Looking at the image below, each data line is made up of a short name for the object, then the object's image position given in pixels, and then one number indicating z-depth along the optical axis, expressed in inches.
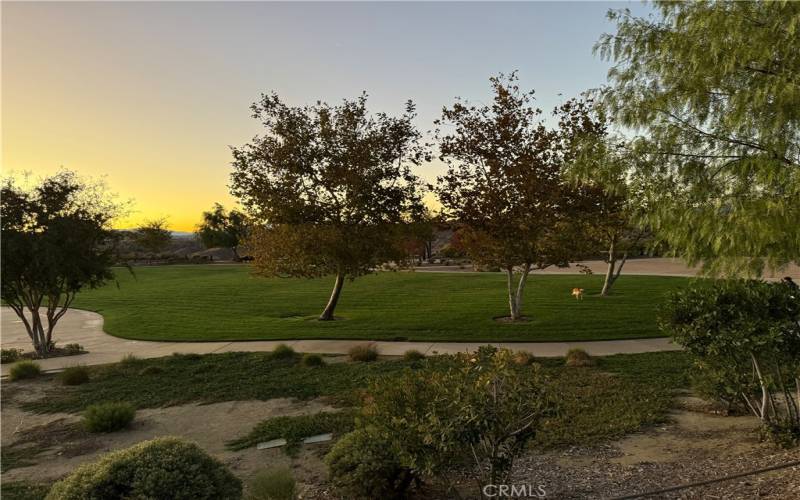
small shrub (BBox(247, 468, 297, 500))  196.9
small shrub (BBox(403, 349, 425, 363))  461.3
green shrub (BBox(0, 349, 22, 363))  550.9
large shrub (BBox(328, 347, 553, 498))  159.3
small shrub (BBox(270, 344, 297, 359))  495.8
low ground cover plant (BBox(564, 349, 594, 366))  428.0
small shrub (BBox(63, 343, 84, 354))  586.9
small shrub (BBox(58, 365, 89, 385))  433.4
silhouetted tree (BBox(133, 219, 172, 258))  2787.9
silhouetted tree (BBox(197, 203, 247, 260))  3353.8
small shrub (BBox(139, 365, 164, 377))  455.5
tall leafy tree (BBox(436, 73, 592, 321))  618.2
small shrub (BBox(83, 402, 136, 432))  313.3
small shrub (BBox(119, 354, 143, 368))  488.1
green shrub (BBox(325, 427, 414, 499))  201.9
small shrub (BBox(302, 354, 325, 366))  463.2
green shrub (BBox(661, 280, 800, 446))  225.9
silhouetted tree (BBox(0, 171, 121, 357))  529.0
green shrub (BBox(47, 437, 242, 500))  169.0
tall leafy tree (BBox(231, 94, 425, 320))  695.1
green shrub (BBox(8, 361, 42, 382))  457.8
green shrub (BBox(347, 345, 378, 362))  473.7
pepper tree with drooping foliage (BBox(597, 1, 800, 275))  202.1
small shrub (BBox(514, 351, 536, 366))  420.5
